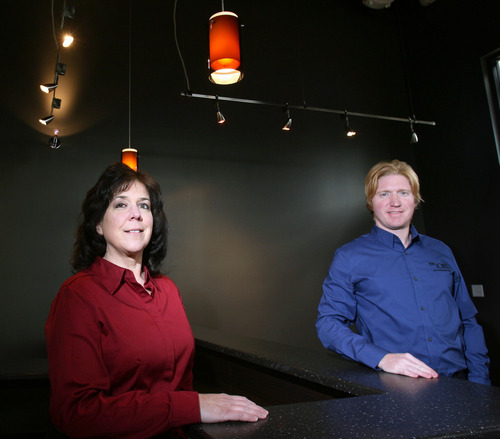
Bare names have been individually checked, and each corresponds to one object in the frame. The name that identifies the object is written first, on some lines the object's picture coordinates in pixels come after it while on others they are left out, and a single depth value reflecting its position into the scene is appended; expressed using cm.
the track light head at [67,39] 265
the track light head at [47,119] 340
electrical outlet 441
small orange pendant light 340
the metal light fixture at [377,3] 502
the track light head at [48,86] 304
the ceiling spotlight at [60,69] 301
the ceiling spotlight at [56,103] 324
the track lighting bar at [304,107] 325
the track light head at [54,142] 345
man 163
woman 103
